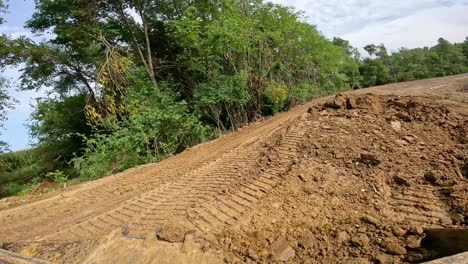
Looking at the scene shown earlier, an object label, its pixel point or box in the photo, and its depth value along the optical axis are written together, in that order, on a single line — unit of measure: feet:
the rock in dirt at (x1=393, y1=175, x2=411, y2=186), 12.65
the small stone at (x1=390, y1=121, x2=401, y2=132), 17.23
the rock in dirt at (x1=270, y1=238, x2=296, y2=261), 9.99
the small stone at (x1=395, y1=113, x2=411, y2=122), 18.04
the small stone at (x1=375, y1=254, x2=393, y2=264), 8.97
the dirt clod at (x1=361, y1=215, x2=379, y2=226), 10.58
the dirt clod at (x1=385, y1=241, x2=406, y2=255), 9.22
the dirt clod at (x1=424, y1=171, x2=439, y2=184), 12.47
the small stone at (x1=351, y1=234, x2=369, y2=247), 9.75
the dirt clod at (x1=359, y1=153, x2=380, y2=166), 14.05
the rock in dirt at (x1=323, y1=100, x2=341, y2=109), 21.04
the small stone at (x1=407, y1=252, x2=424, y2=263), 8.95
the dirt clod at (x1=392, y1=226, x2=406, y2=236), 9.93
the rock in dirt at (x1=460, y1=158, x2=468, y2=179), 12.85
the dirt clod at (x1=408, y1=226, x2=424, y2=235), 9.87
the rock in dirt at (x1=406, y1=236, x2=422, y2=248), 9.44
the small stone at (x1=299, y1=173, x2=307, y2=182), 13.75
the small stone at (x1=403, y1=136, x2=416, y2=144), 15.74
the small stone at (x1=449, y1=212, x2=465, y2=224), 10.41
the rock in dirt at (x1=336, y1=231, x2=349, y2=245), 10.06
